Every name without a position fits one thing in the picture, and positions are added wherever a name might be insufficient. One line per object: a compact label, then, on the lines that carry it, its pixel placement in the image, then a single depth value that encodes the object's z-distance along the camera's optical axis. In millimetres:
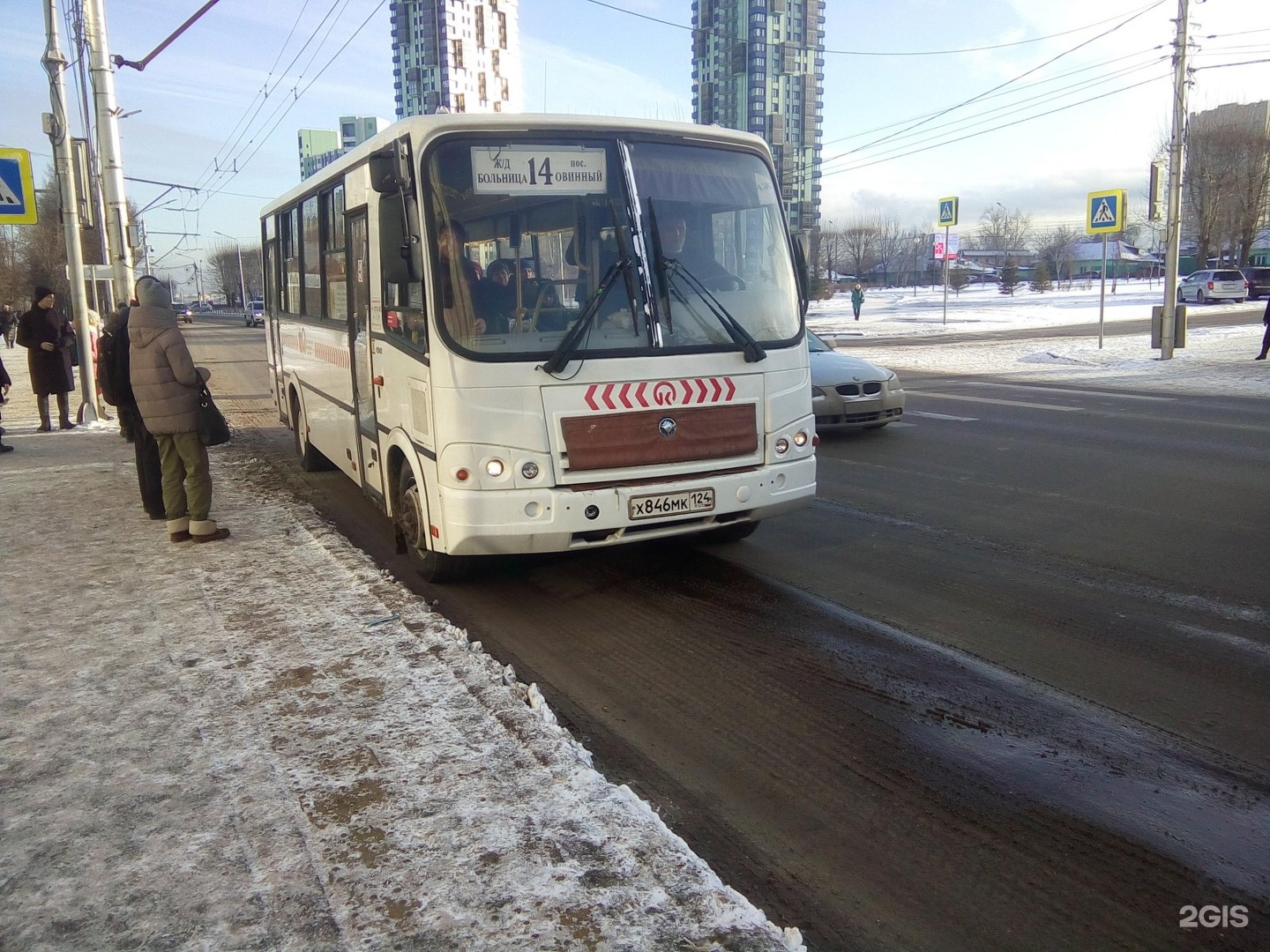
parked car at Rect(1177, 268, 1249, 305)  51250
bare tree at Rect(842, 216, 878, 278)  106500
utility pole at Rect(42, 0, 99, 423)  14312
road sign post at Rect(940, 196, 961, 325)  31672
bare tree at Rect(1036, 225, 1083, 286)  97188
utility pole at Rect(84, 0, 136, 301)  14852
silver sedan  12422
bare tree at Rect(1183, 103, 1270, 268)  58656
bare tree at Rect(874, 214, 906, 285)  114250
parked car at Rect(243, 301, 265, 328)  70062
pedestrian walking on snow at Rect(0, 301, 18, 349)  34688
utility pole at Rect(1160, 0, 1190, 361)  22016
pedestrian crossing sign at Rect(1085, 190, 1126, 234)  21938
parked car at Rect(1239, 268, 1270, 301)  54906
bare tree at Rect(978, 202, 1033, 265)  104125
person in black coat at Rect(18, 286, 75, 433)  13359
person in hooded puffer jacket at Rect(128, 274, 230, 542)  7219
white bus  5508
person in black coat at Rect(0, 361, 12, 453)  12320
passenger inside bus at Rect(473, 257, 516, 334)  5535
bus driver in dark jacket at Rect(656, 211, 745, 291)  5848
